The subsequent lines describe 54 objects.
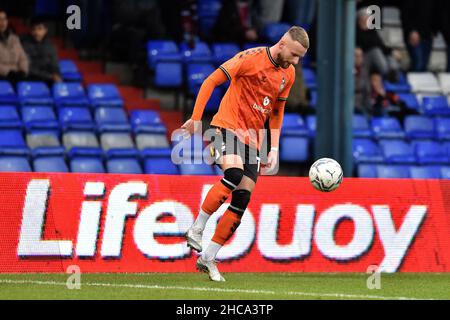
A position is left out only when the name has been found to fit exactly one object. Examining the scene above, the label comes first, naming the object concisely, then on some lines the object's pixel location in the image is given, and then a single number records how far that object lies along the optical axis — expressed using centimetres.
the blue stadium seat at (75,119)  1559
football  1045
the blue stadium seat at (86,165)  1477
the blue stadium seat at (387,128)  1764
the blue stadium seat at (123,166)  1512
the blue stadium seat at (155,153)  1545
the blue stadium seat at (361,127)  1745
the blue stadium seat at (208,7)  2009
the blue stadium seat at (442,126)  1838
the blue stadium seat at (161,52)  1752
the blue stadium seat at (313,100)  1786
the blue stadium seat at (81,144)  1497
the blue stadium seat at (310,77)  1849
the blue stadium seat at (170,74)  1755
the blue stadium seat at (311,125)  1683
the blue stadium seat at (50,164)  1452
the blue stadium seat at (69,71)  1698
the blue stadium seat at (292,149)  1653
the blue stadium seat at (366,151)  1662
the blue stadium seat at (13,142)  1455
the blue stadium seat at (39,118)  1534
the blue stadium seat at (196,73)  1725
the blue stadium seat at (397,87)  1964
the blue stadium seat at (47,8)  1886
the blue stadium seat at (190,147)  1530
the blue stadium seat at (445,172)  1680
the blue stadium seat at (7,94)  1571
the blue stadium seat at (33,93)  1583
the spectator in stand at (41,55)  1634
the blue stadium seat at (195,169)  1537
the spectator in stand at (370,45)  1847
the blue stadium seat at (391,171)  1647
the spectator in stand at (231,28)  1888
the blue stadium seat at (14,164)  1428
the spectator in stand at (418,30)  2055
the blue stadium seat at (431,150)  1734
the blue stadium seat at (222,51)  1791
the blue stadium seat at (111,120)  1583
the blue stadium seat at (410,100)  1927
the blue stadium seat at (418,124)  1833
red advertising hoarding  1077
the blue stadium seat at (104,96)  1636
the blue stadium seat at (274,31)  1902
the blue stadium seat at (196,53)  1775
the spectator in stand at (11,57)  1593
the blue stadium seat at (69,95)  1606
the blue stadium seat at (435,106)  1888
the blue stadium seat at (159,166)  1532
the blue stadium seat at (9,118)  1516
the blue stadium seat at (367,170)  1638
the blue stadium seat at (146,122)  1609
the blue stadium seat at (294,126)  1662
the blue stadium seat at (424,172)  1667
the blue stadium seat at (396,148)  1744
